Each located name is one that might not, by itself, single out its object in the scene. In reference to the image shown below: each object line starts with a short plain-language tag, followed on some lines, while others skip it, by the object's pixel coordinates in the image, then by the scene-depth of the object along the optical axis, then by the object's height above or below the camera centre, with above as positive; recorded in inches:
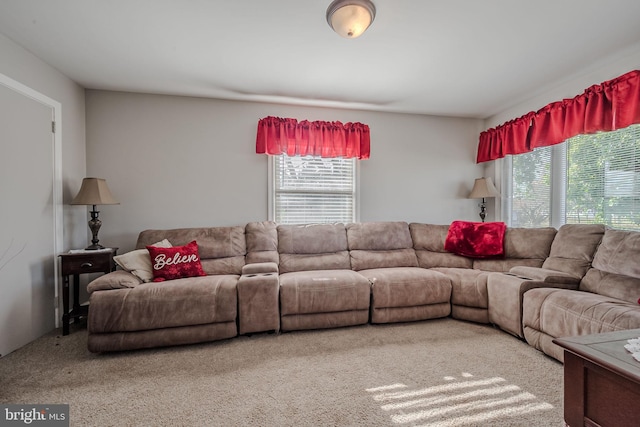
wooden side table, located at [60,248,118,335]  97.3 -21.0
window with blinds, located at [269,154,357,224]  139.8 +10.0
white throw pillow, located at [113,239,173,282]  97.5 -19.3
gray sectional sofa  82.8 -25.9
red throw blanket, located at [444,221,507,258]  122.3 -13.7
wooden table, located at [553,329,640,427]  38.8 -26.2
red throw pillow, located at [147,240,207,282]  101.0 -19.9
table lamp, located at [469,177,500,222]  143.6 +10.5
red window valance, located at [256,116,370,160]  132.3 +35.1
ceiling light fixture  68.1 +49.2
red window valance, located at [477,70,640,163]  90.9 +35.9
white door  83.5 -3.5
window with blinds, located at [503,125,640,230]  97.3 +11.0
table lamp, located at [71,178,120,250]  104.0 +4.8
